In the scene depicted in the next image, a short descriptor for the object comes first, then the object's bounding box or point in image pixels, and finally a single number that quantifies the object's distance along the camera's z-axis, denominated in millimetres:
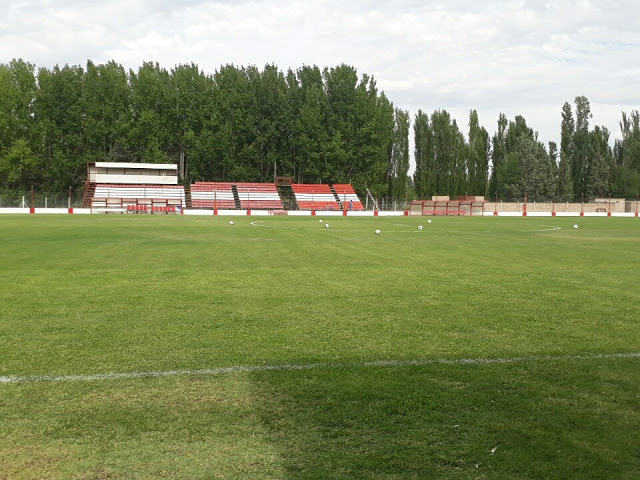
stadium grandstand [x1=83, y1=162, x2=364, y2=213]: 55219
